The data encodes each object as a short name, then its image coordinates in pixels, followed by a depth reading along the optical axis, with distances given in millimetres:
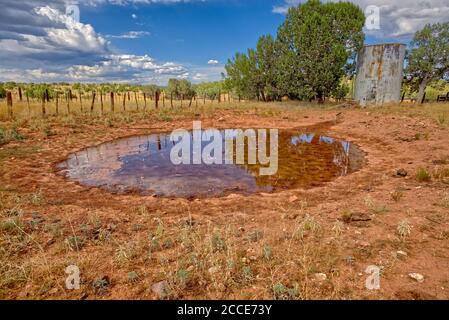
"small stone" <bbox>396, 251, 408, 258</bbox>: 3434
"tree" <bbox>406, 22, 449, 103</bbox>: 24688
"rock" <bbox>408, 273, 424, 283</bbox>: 2977
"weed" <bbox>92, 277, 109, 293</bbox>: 2953
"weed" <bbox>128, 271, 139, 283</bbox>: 3107
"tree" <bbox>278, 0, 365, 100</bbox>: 23172
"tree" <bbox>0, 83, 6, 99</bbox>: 30700
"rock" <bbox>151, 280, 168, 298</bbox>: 2876
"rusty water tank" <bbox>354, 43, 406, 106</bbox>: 20719
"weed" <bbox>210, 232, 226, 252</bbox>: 3684
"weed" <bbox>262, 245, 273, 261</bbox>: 3454
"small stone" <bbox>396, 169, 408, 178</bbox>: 6922
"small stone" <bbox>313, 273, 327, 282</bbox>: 3049
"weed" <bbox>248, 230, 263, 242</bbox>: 3990
